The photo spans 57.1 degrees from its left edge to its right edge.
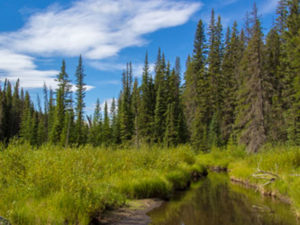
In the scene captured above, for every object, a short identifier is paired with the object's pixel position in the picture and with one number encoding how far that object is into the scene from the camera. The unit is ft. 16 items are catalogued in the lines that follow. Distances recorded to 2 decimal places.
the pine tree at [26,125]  192.53
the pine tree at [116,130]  176.59
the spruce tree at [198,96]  140.87
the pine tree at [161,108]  159.63
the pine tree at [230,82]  139.54
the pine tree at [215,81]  133.80
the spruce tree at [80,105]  174.25
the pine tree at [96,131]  178.50
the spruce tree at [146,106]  167.39
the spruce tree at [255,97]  85.35
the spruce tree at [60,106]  168.35
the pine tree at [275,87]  97.64
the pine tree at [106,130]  178.62
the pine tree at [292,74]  89.86
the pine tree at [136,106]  165.39
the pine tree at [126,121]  171.42
